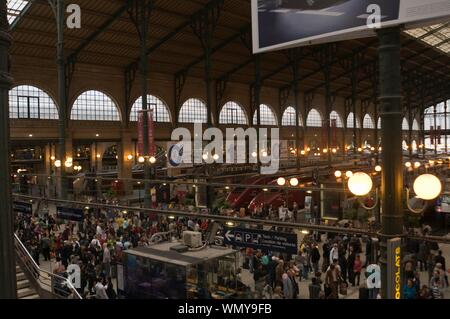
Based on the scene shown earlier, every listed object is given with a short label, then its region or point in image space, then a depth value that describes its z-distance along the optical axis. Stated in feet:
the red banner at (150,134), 73.36
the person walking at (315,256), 42.52
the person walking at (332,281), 34.40
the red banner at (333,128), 132.85
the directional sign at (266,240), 22.53
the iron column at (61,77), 48.01
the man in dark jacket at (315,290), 32.94
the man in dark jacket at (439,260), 38.42
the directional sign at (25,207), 37.93
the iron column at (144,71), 69.51
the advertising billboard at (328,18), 10.42
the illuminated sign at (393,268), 11.41
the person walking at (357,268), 40.45
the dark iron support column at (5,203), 9.47
